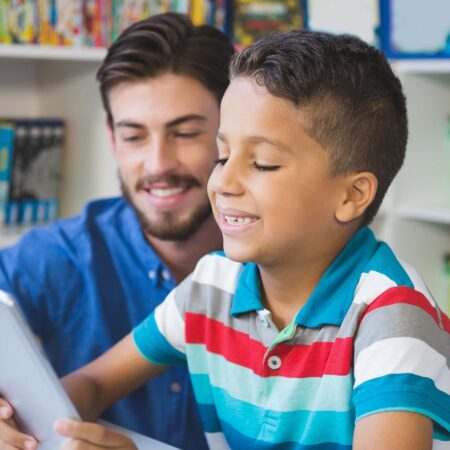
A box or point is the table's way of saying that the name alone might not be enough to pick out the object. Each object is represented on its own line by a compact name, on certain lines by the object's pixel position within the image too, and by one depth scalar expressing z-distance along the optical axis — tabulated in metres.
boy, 0.92
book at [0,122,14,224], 2.19
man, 1.53
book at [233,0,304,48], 2.31
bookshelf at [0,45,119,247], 2.20
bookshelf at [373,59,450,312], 2.37
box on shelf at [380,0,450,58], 2.24
